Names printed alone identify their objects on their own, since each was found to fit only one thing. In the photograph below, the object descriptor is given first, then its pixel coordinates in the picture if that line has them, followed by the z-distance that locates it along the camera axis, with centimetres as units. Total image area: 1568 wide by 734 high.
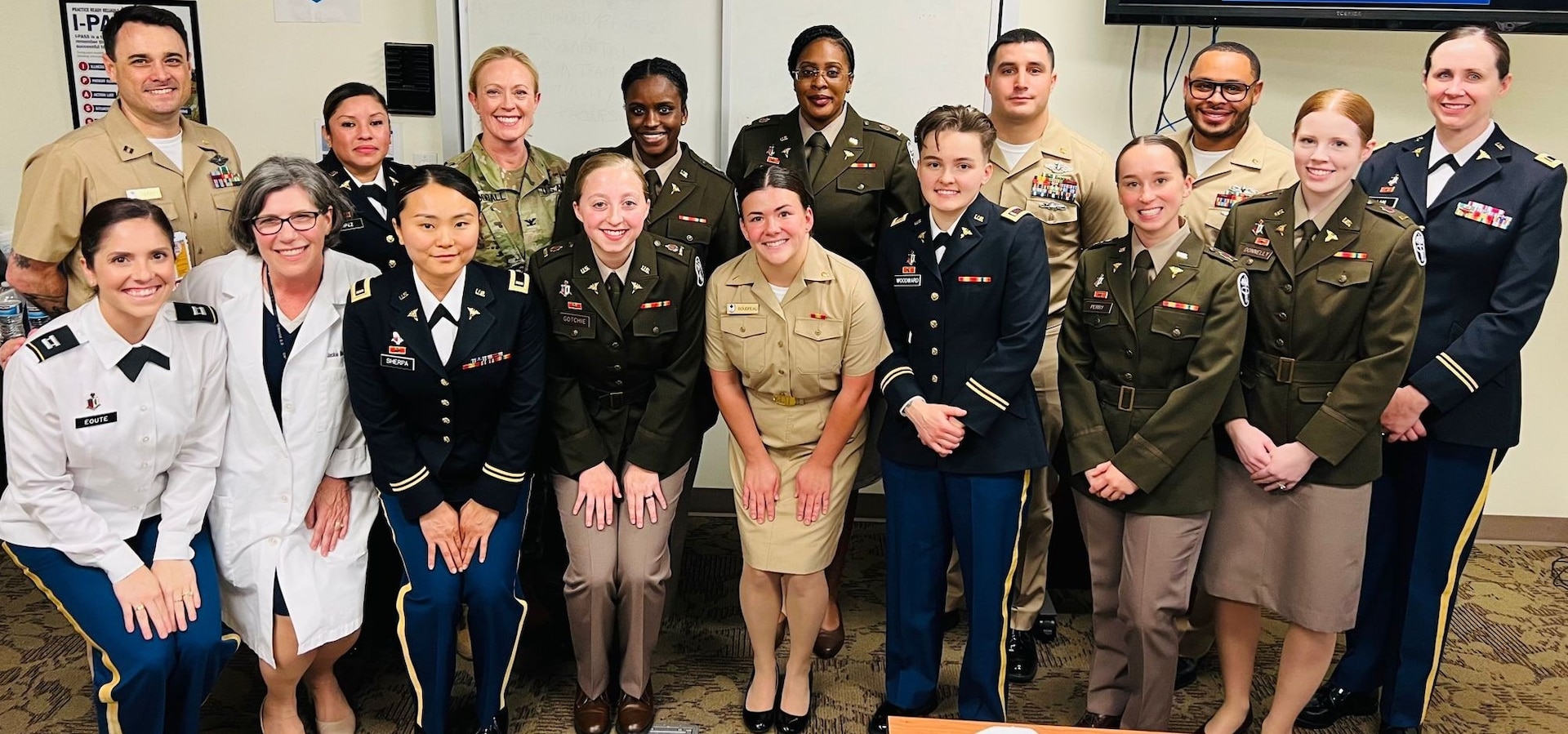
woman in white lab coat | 250
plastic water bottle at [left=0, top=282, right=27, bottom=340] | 329
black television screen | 336
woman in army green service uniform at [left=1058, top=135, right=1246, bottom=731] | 242
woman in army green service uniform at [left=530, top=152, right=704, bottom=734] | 270
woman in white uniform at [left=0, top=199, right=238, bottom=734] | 229
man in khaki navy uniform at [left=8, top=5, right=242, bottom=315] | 279
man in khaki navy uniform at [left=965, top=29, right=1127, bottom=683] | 296
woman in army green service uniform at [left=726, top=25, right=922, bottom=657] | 299
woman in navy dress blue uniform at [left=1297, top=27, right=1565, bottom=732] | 256
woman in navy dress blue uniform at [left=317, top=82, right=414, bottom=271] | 292
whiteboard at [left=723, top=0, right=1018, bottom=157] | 378
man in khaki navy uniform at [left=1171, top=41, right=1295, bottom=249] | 287
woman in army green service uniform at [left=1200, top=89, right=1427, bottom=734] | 238
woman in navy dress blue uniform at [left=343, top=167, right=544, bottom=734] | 254
